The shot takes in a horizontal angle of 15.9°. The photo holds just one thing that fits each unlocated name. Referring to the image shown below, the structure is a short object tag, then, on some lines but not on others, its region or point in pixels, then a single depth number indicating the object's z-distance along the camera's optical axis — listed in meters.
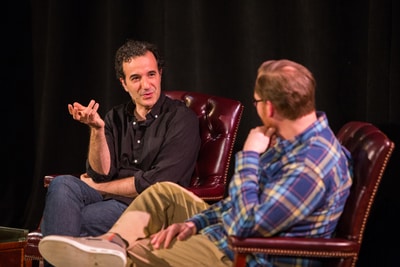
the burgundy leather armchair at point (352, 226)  4.86
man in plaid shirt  4.86
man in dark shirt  6.63
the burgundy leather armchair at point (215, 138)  7.25
